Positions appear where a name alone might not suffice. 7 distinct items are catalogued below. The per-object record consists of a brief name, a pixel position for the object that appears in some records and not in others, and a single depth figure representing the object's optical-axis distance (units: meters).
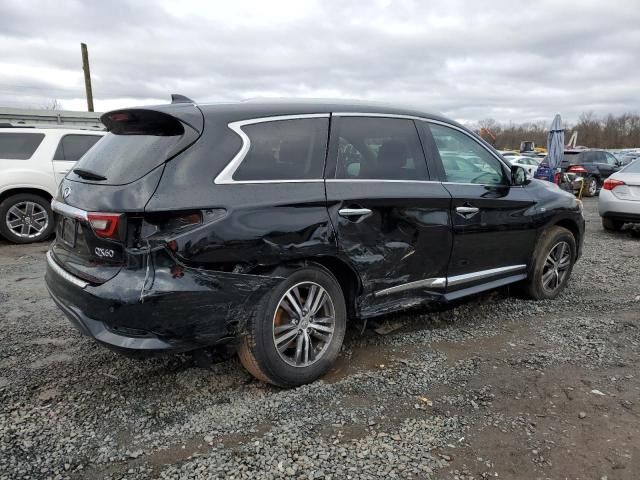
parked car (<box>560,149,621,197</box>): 17.25
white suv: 7.51
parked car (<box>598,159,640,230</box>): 8.52
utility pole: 20.80
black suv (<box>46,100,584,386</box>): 2.60
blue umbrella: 16.27
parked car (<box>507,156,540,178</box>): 22.27
